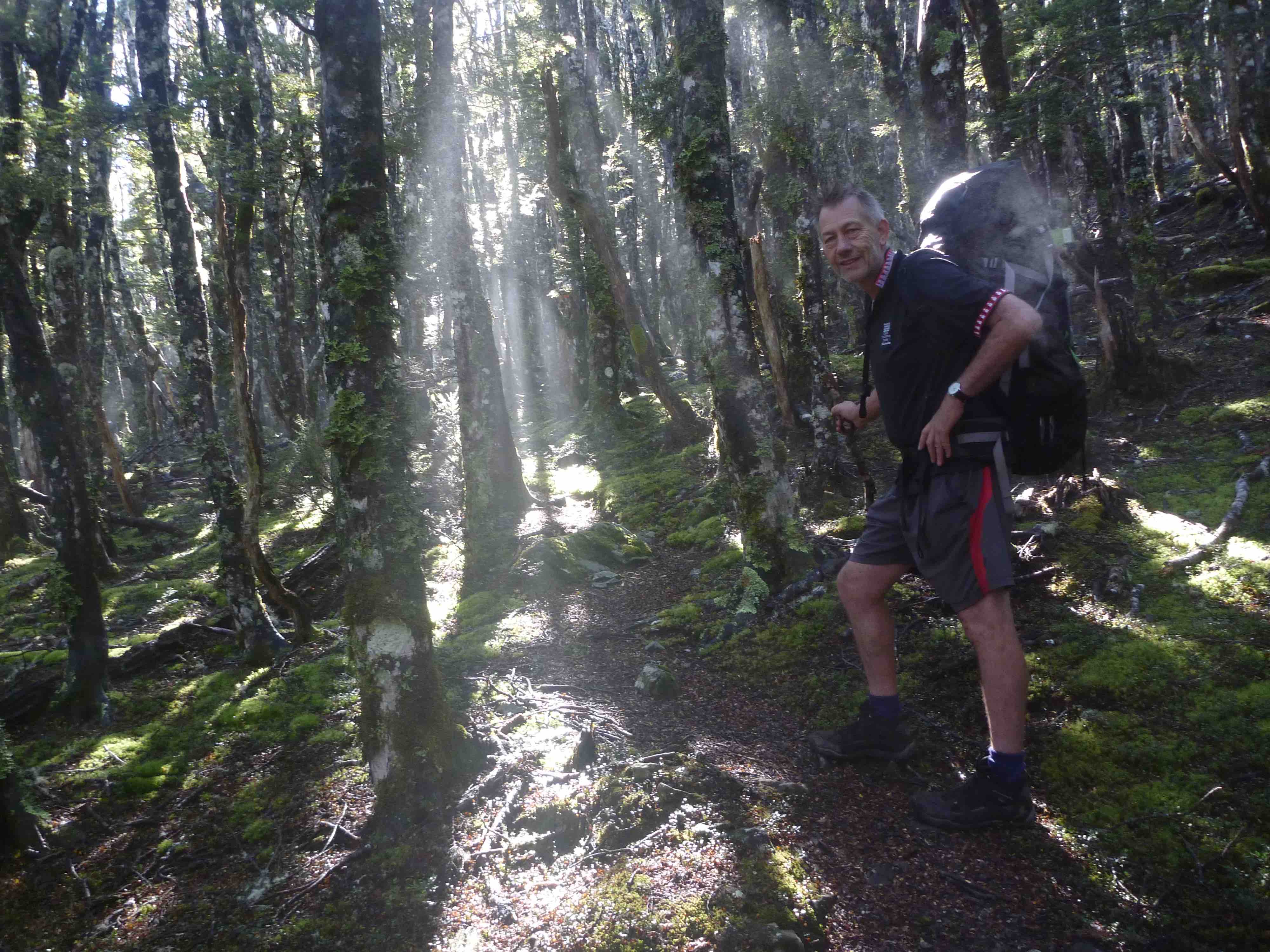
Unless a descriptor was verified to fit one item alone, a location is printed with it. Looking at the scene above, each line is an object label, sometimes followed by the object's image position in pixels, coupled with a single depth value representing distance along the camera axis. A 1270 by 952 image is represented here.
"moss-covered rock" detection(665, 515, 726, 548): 8.96
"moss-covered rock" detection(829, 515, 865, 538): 7.14
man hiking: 2.86
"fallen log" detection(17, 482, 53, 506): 13.79
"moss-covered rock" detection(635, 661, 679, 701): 5.02
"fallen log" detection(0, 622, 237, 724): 6.52
